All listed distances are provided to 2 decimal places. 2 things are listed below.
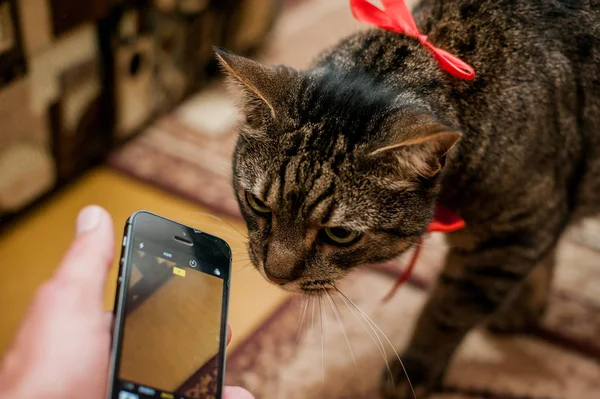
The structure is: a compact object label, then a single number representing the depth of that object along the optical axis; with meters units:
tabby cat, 0.41
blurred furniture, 0.60
